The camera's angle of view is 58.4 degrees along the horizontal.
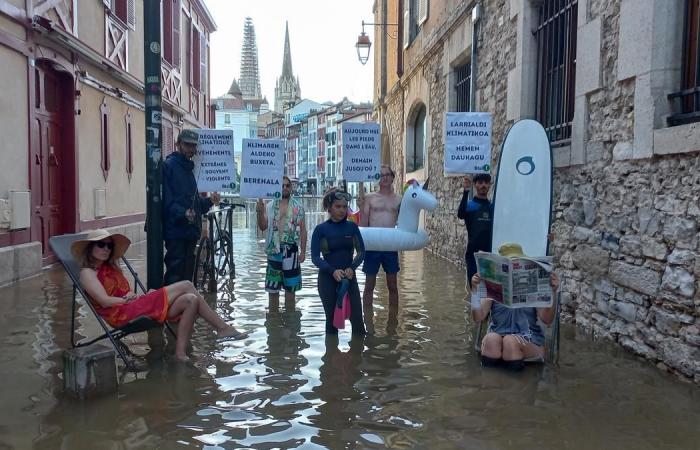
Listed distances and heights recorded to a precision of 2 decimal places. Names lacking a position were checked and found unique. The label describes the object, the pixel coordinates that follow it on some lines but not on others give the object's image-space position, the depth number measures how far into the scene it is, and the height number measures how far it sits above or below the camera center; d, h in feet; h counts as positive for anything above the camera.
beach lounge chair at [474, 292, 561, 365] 14.56 -3.72
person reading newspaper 14.26 -3.27
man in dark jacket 18.06 -0.57
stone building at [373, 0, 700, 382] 13.94 +1.23
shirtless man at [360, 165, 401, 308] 20.86 -0.96
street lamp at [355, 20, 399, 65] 53.83 +12.60
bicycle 24.27 -2.61
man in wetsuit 18.53 -0.76
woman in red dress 14.05 -2.46
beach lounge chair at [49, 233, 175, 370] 13.92 -2.87
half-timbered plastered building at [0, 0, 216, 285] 26.20 +3.46
